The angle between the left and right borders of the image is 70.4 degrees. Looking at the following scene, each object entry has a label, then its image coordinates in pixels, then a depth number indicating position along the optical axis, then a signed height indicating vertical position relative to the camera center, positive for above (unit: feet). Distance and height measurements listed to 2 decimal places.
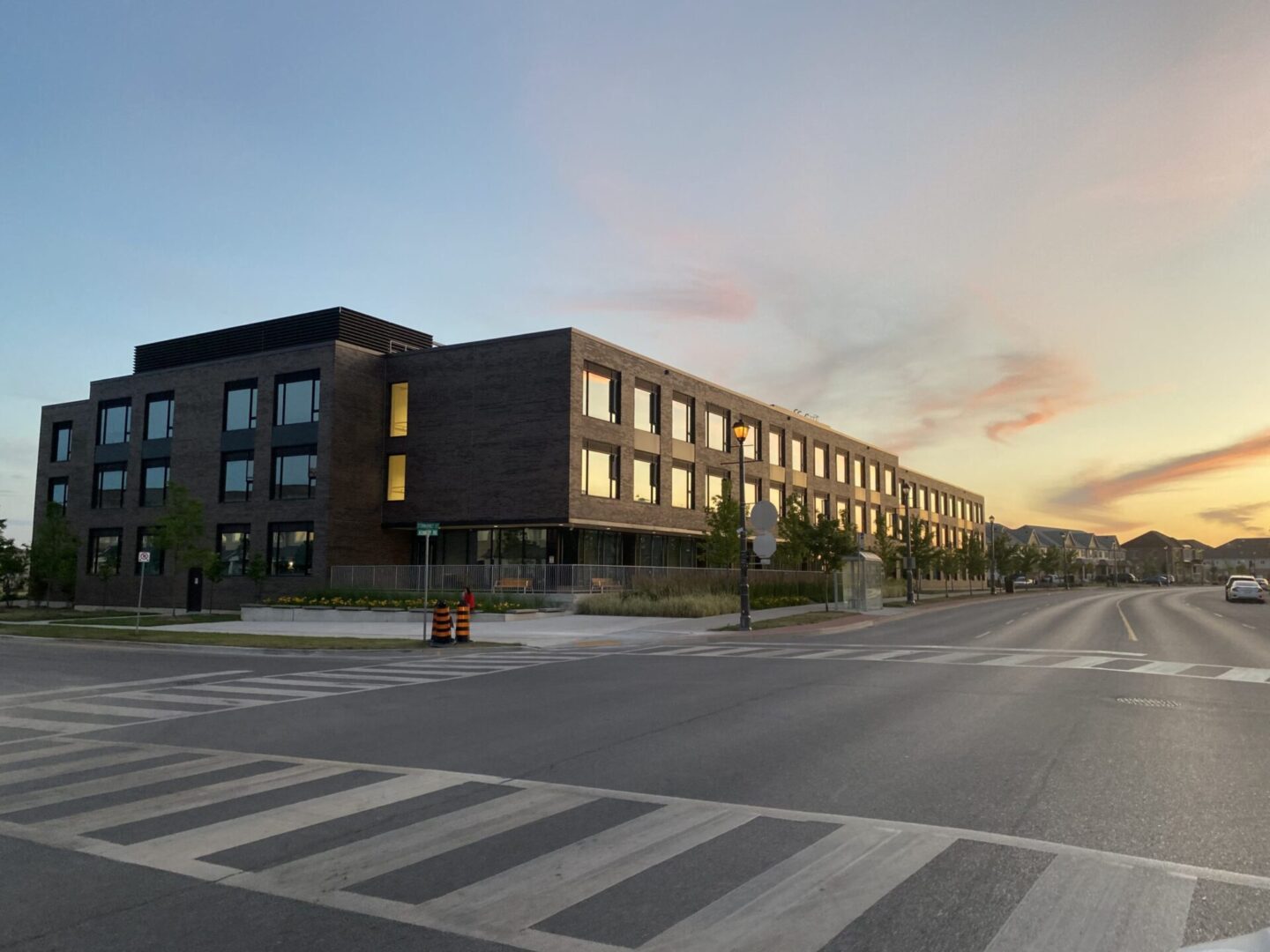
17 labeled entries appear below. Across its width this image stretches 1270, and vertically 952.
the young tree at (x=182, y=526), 135.44 +7.85
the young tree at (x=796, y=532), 150.68 +7.83
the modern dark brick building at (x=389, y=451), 137.18 +21.12
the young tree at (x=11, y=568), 155.22 +1.72
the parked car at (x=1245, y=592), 165.58 -2.50
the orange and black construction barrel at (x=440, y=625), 75.46 -3.94
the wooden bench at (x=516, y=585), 125.49 -1.00
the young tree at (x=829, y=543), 147.23 +5.82
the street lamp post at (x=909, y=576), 165.89 +0.39
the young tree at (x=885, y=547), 193.62 +7.10
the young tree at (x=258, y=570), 141.08 +1.19
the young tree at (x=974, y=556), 273.33 +6.80
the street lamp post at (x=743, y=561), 92.08 +1.82
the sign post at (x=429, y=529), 81.15 +4.47
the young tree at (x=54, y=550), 157.17 +4.85
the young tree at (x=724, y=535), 143.13 +6.85
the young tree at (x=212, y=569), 140.97 +1.37
